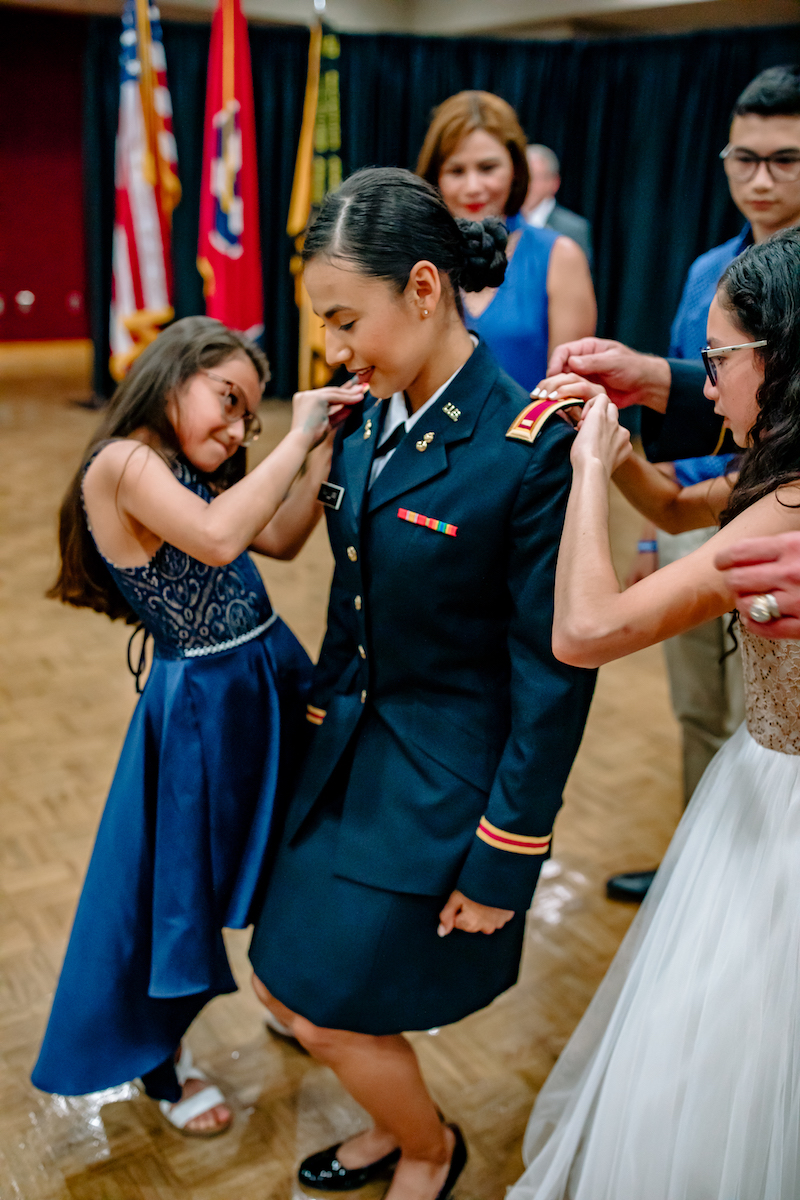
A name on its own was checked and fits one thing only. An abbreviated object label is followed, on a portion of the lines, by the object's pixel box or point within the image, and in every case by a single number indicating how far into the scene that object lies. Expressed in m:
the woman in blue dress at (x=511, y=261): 2.42
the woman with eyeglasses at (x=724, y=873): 1.23
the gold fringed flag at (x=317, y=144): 6.97
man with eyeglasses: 1.65
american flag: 6.54
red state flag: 6.19
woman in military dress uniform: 1.38
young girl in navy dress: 1.67
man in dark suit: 5.32
